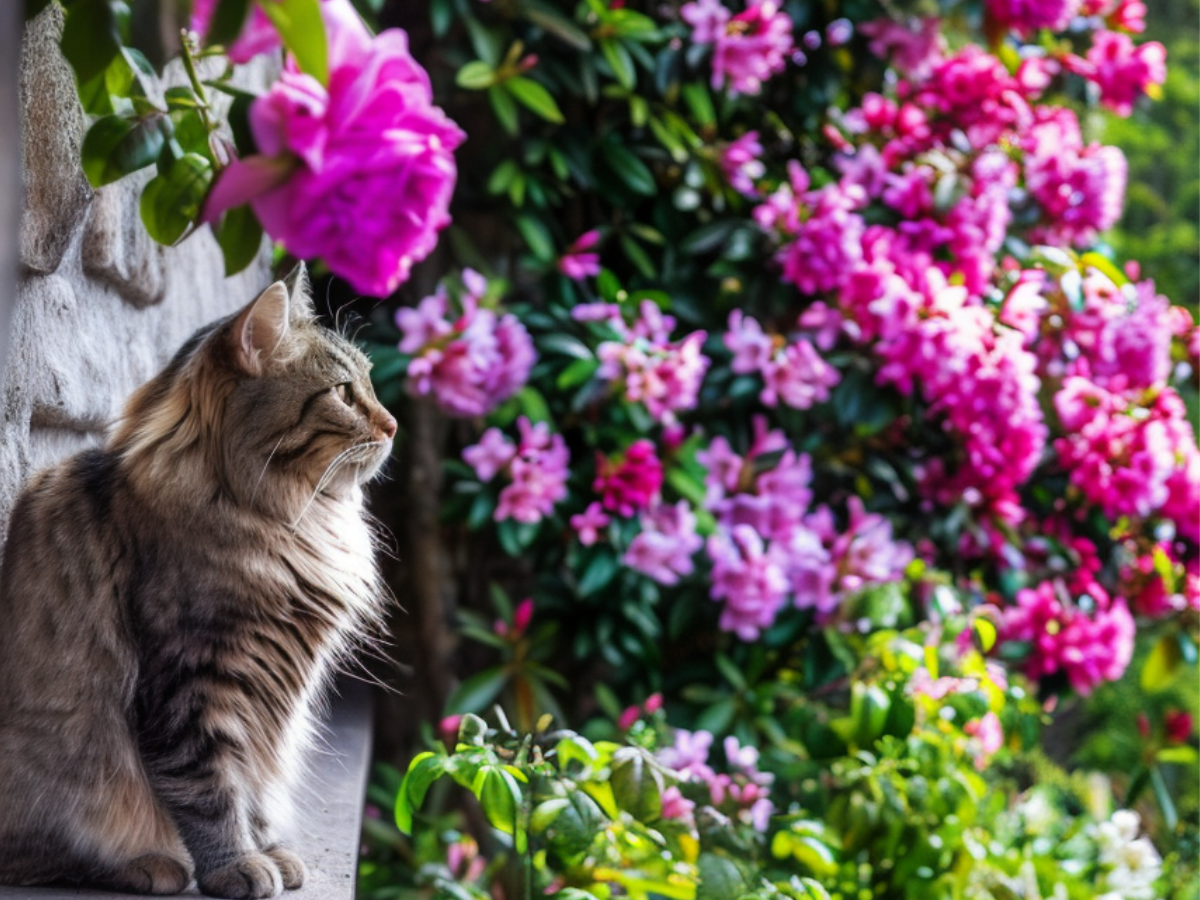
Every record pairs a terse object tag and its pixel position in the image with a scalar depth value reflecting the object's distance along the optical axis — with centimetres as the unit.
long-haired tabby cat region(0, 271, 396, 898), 103
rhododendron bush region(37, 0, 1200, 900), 202
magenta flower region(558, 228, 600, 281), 222
